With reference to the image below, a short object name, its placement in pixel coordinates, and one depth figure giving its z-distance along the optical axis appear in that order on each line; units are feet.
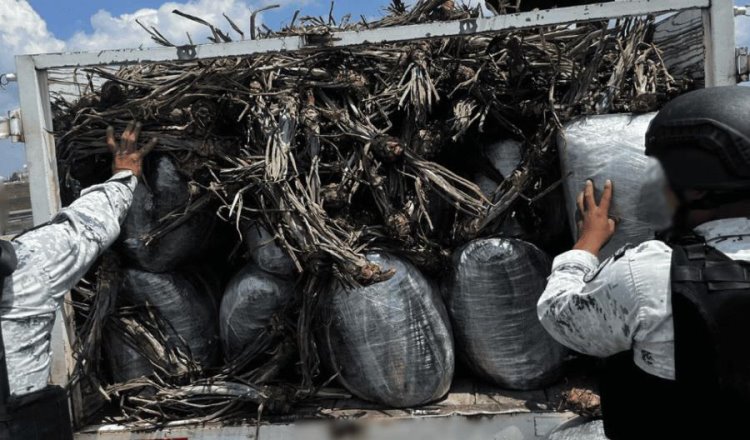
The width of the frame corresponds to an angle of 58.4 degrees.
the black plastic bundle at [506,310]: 7.97
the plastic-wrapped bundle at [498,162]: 8.54
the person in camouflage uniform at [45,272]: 6.02
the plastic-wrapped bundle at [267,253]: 8.18
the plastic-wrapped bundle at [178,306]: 8.61
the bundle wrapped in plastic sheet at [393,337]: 7.79
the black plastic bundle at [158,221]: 8.35
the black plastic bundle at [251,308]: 8.38
